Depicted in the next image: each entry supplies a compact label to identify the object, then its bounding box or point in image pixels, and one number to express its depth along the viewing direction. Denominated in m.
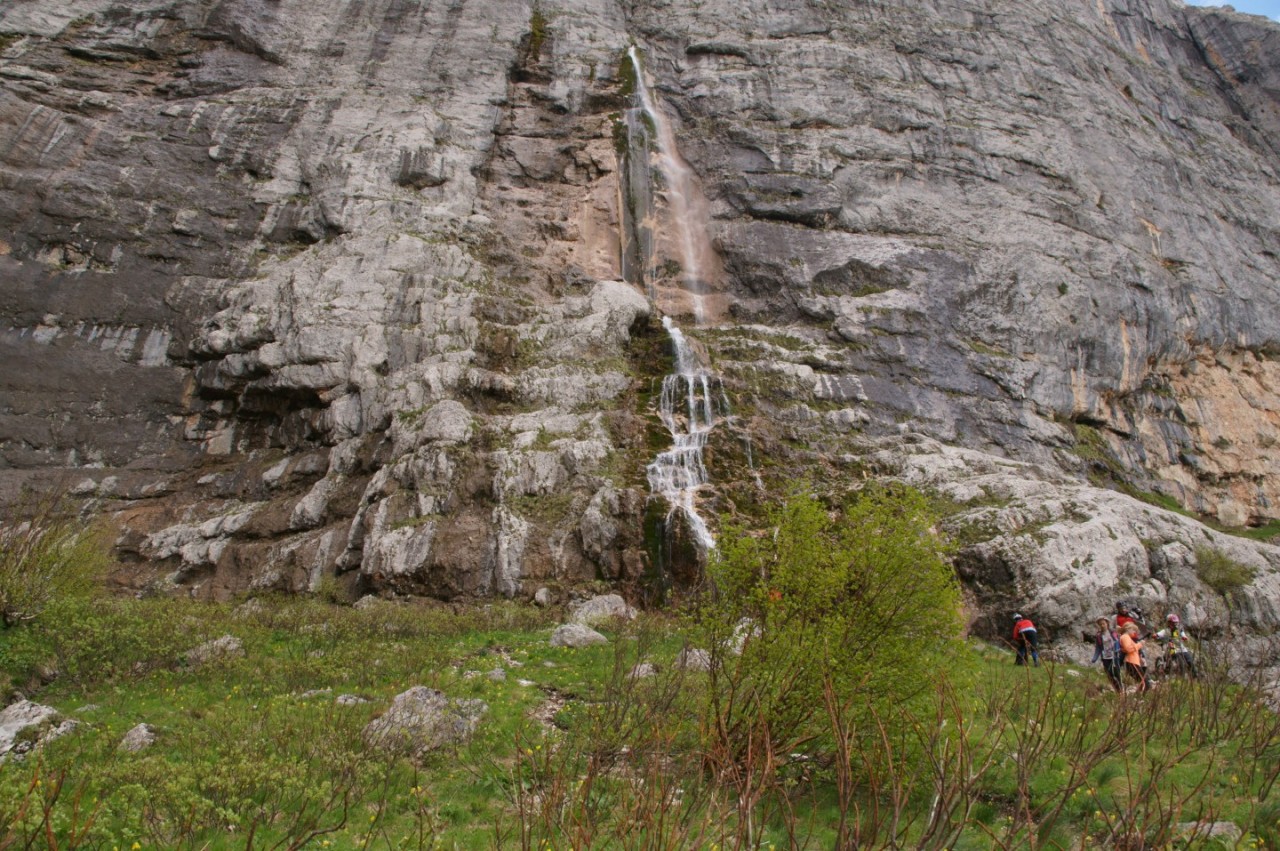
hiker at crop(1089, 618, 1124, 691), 12.64
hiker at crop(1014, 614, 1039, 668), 15.38
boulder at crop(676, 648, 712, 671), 11.51
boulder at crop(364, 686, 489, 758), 8.98
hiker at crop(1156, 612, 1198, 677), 12.02
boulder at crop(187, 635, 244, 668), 12.92
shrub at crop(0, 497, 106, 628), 12.17
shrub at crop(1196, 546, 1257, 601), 19.58
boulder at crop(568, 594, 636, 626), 18.44
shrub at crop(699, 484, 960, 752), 8.05
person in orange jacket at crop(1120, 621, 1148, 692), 11.87
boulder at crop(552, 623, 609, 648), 15.48
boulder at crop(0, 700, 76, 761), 8.61
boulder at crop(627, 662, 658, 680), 11.94
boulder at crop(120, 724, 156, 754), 8.98
